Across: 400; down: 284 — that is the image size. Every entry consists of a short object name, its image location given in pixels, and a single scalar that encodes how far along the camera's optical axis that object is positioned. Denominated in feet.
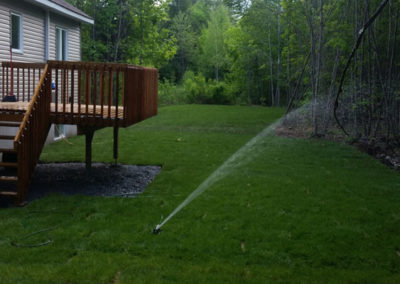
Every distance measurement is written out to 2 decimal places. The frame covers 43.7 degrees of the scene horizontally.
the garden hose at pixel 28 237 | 16.30
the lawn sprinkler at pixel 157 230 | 17.72
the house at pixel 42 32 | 35.53
